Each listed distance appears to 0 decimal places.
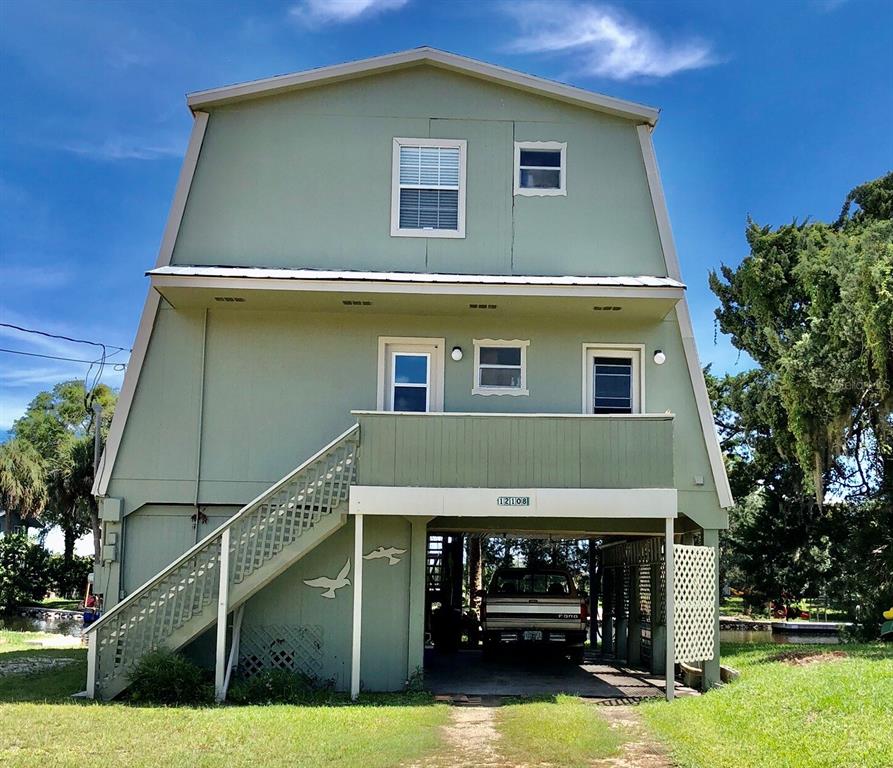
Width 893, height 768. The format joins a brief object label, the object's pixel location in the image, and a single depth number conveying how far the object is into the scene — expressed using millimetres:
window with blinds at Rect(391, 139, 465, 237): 16719
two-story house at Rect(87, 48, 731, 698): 15023
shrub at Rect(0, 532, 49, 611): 34812
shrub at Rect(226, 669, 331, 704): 13867
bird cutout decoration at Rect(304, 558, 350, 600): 15805
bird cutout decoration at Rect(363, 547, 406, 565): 15852
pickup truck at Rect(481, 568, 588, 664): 18688
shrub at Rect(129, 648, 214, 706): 13516
